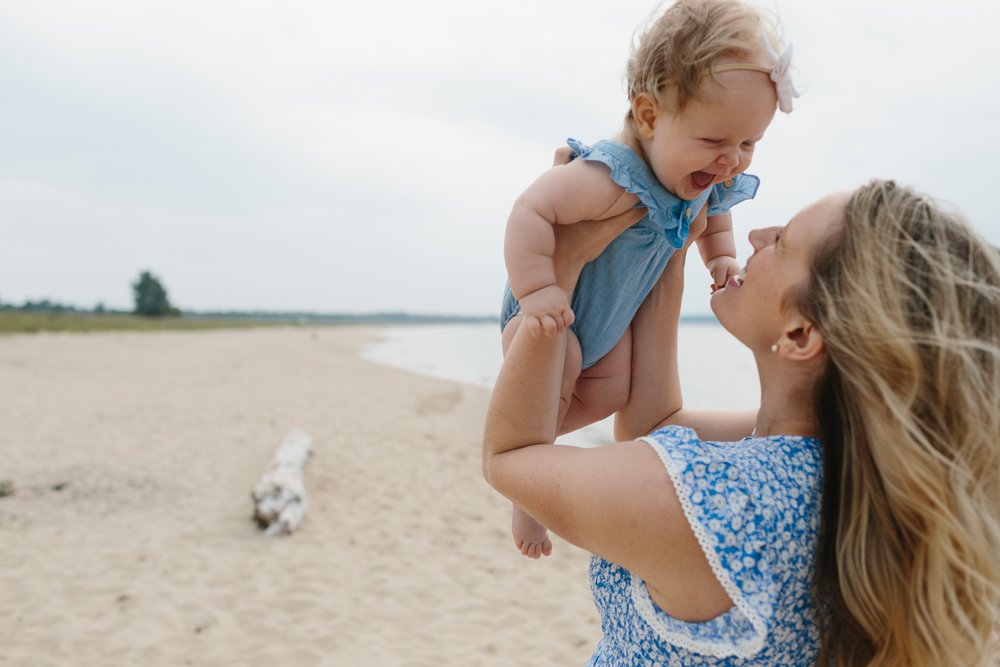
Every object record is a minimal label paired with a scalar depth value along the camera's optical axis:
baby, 1.67
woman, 1.12
